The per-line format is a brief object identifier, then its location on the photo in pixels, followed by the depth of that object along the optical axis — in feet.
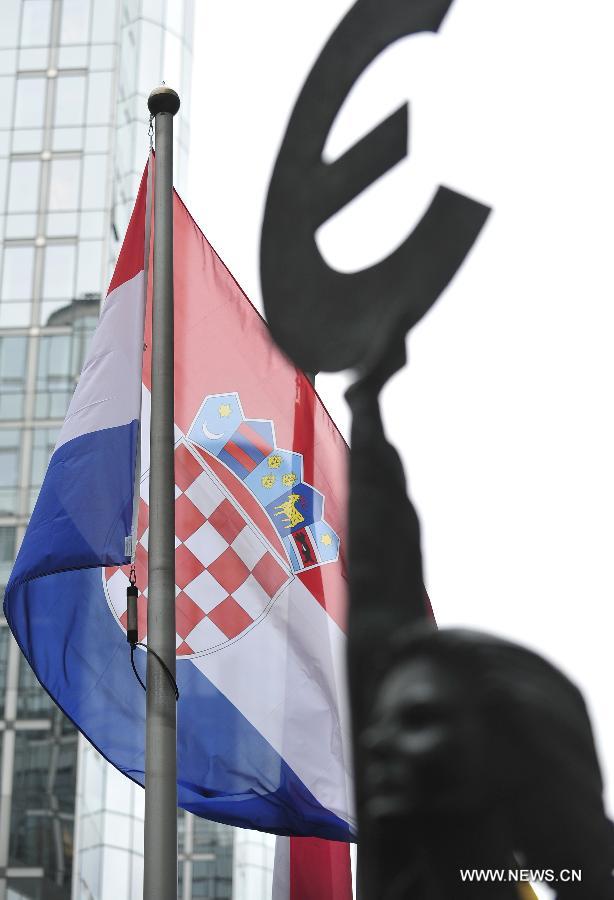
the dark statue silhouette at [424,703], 10.80
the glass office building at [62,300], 210.79
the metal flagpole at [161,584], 34.83
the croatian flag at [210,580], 43.06
